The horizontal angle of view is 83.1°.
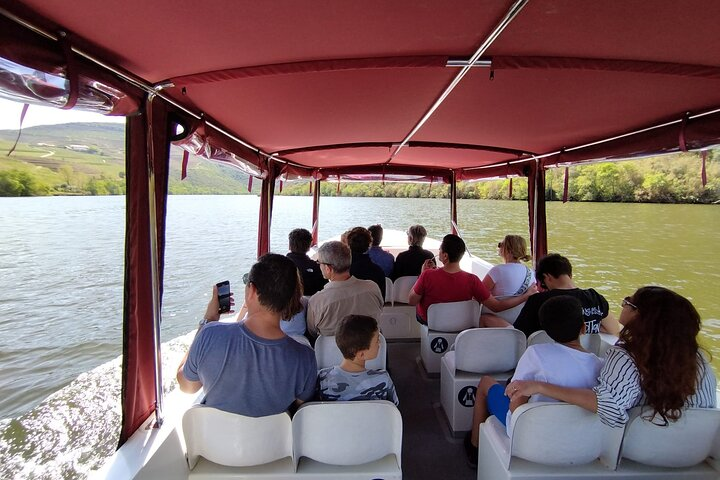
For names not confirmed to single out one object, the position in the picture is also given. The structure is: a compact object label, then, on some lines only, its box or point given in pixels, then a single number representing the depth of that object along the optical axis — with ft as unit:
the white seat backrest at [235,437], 4.52
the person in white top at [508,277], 10.08
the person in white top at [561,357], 4.96
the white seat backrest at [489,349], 7.22
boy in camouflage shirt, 5.07
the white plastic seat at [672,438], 4.61
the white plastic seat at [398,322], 13.07
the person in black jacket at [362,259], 10.34
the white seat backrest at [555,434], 4.66
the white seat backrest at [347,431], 4.51
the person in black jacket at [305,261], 10.04
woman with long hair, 4.48
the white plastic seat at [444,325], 9.41
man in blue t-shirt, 4.55
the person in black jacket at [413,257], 13.33
